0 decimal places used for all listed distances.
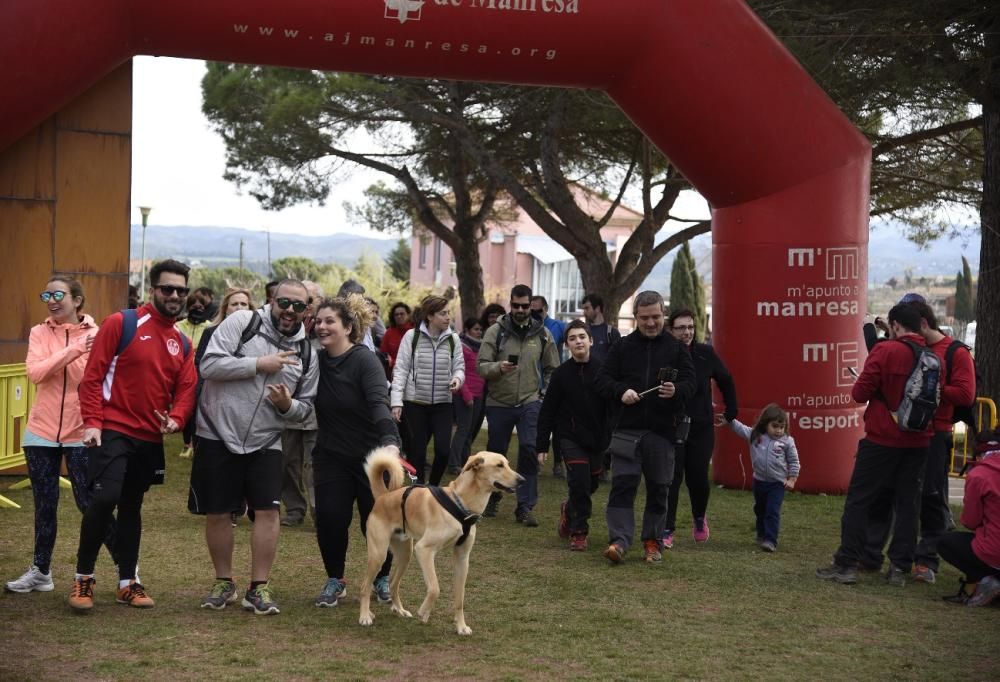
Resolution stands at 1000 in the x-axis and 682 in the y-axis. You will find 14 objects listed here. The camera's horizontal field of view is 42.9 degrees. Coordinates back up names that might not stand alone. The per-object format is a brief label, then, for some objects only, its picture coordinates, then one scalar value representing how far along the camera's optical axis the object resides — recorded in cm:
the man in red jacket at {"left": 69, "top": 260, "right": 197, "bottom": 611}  655
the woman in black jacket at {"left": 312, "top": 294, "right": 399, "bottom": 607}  687
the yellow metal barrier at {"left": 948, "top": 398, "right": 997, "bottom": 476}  1245
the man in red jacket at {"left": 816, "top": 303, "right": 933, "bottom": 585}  819
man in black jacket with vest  855
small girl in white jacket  927
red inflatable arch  1018
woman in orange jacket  718
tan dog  653
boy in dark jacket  927
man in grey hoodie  658
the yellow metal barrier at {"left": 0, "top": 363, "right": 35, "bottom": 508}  1102
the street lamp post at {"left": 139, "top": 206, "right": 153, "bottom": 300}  3070
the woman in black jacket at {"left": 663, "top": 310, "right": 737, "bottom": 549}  947
